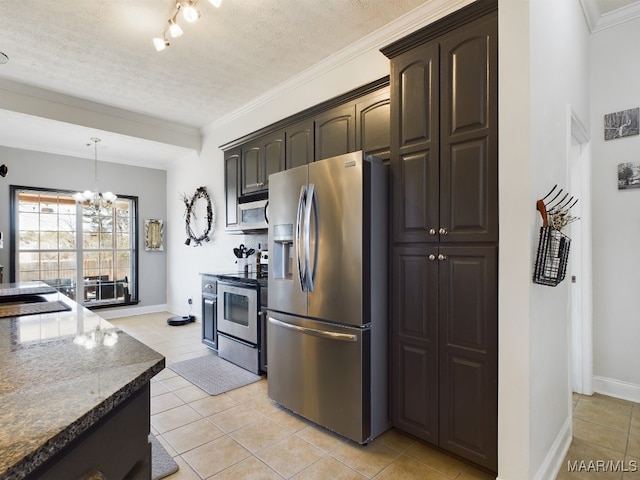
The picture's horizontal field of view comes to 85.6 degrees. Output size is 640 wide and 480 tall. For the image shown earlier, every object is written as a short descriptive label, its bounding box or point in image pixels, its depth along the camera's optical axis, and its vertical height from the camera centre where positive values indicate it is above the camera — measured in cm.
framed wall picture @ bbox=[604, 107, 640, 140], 277 +93
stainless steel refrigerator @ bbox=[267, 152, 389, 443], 217 -40
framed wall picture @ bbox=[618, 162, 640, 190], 276 +50
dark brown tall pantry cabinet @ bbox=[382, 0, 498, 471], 187 +3
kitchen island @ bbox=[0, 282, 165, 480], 61 -35
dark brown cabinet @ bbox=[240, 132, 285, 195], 359 +86
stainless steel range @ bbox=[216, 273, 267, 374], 335 -84
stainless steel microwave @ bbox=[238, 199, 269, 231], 380 +27
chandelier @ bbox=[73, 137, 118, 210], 509 +65
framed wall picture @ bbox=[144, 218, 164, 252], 642 +9
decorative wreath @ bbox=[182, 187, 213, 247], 520 +39
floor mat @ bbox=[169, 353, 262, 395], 316 -135
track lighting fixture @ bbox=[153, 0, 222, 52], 229 +153
